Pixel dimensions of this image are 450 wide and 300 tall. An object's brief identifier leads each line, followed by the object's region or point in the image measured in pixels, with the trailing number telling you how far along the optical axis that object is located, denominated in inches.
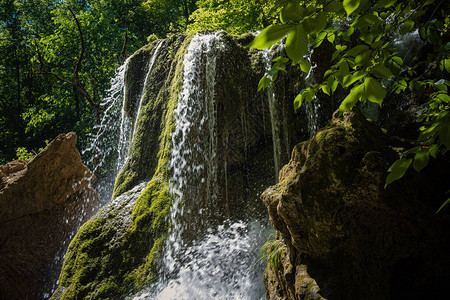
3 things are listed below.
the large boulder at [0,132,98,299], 222.4
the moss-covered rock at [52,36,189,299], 141.2
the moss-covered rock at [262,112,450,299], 67.6
